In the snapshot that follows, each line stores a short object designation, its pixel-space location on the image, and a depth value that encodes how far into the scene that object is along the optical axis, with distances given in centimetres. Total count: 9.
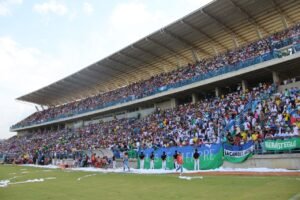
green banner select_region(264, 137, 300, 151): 1766
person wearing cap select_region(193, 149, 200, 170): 2202
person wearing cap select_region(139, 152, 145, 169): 2753
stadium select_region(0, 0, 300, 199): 1595
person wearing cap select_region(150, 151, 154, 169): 2632
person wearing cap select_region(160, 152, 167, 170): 2491
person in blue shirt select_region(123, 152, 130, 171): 2709
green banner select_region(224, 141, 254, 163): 2002
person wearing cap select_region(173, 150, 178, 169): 2219
